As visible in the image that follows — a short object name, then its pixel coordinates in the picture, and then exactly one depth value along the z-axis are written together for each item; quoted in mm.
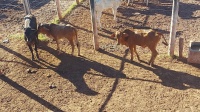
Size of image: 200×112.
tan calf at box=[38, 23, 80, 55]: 10781
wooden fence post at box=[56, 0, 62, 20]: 13841
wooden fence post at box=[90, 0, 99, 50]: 10861
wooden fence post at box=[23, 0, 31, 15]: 12562
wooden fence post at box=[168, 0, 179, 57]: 10100
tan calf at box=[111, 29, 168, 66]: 9953
